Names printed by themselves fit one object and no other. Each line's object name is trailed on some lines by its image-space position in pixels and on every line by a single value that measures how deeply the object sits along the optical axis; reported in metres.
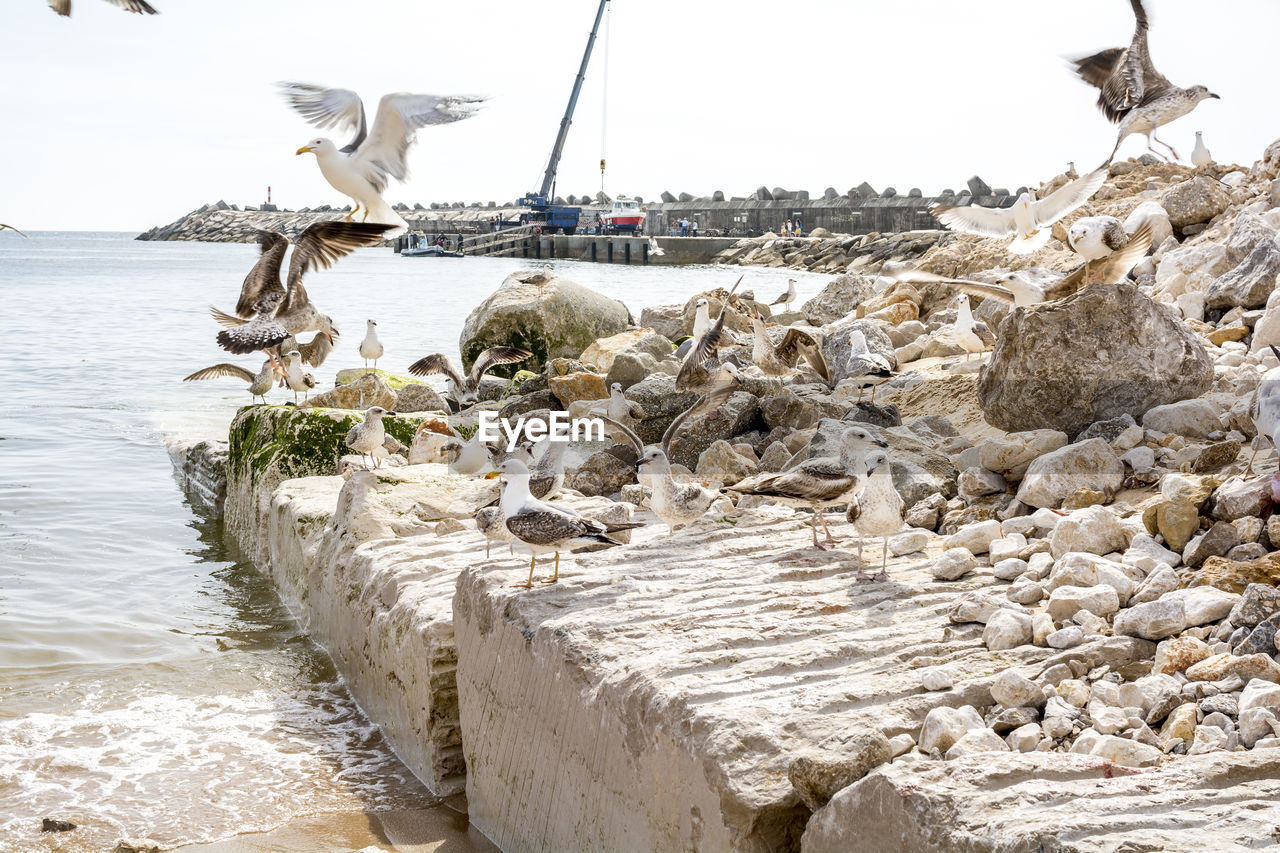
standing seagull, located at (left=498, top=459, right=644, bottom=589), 4.78
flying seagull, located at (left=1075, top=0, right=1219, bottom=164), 10.47
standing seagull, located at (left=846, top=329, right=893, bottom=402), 9.79
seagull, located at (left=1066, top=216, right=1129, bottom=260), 7.02
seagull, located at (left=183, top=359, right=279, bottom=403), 13.12
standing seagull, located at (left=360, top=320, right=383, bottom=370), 13.16
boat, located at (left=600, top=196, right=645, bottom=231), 66.56
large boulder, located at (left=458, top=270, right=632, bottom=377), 14.66
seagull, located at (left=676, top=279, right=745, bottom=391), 8.86
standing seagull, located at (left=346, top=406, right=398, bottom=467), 8.06
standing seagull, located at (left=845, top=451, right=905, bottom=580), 4.96
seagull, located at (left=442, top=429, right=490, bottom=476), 7.75
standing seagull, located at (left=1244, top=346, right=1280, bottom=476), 4.74
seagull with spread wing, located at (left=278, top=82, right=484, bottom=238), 7.95
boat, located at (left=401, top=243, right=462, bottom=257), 74.32
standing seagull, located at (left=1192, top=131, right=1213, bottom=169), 14.86
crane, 67.38
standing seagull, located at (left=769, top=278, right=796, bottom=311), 20.70
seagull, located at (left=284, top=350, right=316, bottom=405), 11.62
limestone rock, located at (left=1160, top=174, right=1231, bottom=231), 11.75
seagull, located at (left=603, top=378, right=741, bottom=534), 5.57
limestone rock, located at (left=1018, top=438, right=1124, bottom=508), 5.48
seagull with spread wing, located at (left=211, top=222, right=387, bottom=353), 7.08
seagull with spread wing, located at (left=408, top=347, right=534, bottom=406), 12.28
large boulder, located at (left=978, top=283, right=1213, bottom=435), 6.50
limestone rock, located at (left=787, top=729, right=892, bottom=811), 3.09
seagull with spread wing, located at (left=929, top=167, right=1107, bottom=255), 10.66
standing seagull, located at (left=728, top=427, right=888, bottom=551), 5.44
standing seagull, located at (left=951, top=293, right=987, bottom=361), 9.94
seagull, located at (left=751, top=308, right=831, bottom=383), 9.73
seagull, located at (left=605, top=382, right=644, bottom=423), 8.84
